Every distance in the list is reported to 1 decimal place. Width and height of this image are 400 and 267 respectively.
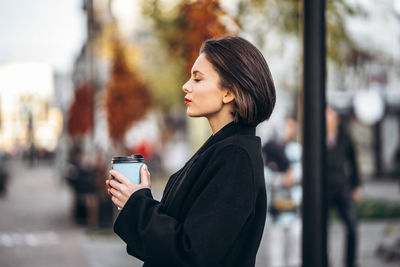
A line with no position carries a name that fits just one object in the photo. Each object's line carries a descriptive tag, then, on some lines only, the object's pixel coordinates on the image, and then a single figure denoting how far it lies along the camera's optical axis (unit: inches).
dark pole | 107.0
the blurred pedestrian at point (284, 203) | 256.1
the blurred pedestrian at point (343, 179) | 261.7
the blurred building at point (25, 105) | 1934.1
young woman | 62.2
